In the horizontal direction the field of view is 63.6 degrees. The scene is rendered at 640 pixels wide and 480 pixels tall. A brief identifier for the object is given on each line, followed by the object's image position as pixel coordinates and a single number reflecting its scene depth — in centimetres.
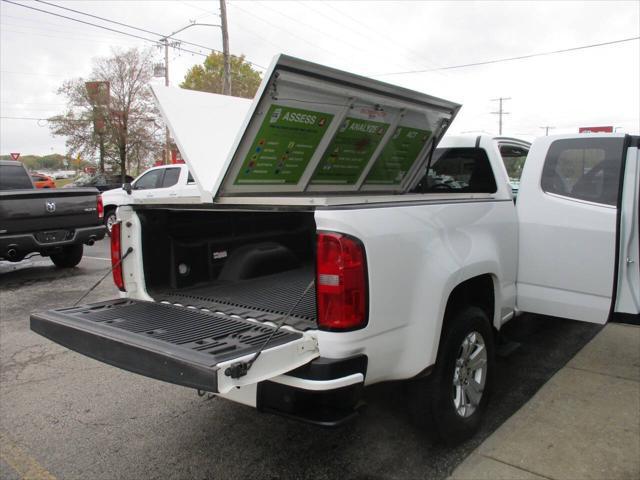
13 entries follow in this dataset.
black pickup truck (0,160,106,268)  751
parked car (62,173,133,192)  2517
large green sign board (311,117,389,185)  442
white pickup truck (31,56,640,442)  237
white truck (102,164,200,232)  1210
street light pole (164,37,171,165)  3341
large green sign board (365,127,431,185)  484
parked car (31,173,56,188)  3244
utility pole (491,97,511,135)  6562
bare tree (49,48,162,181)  3203
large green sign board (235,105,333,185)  371
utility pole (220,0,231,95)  2191
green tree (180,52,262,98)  3991
